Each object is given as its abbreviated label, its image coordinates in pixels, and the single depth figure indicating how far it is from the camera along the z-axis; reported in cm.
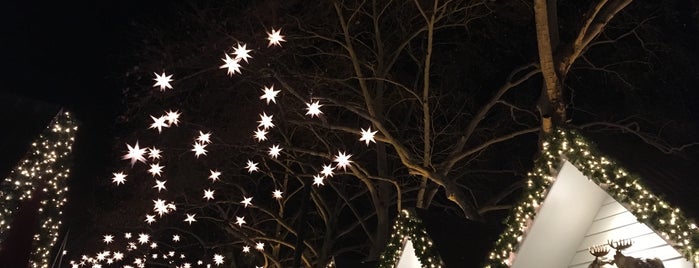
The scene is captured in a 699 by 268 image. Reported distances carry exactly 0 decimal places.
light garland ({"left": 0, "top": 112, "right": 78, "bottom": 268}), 1520
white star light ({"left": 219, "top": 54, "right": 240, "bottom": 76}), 714
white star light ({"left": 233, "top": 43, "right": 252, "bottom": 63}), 699
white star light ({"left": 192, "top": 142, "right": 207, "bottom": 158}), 826
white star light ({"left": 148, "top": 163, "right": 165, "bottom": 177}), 844
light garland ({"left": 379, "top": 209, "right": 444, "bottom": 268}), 748
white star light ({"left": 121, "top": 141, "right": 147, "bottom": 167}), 717
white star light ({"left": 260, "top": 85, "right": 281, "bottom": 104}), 758
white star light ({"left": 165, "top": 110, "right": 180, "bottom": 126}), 740
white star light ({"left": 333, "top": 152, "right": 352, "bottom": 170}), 819
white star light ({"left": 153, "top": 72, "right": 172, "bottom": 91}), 671
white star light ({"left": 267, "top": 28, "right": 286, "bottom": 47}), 750
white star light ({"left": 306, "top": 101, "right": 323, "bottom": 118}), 790
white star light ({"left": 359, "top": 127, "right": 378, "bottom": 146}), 857
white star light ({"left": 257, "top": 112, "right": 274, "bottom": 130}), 824
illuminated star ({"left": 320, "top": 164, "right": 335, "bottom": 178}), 891
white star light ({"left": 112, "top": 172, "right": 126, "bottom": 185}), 887
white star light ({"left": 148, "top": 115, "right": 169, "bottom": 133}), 726
